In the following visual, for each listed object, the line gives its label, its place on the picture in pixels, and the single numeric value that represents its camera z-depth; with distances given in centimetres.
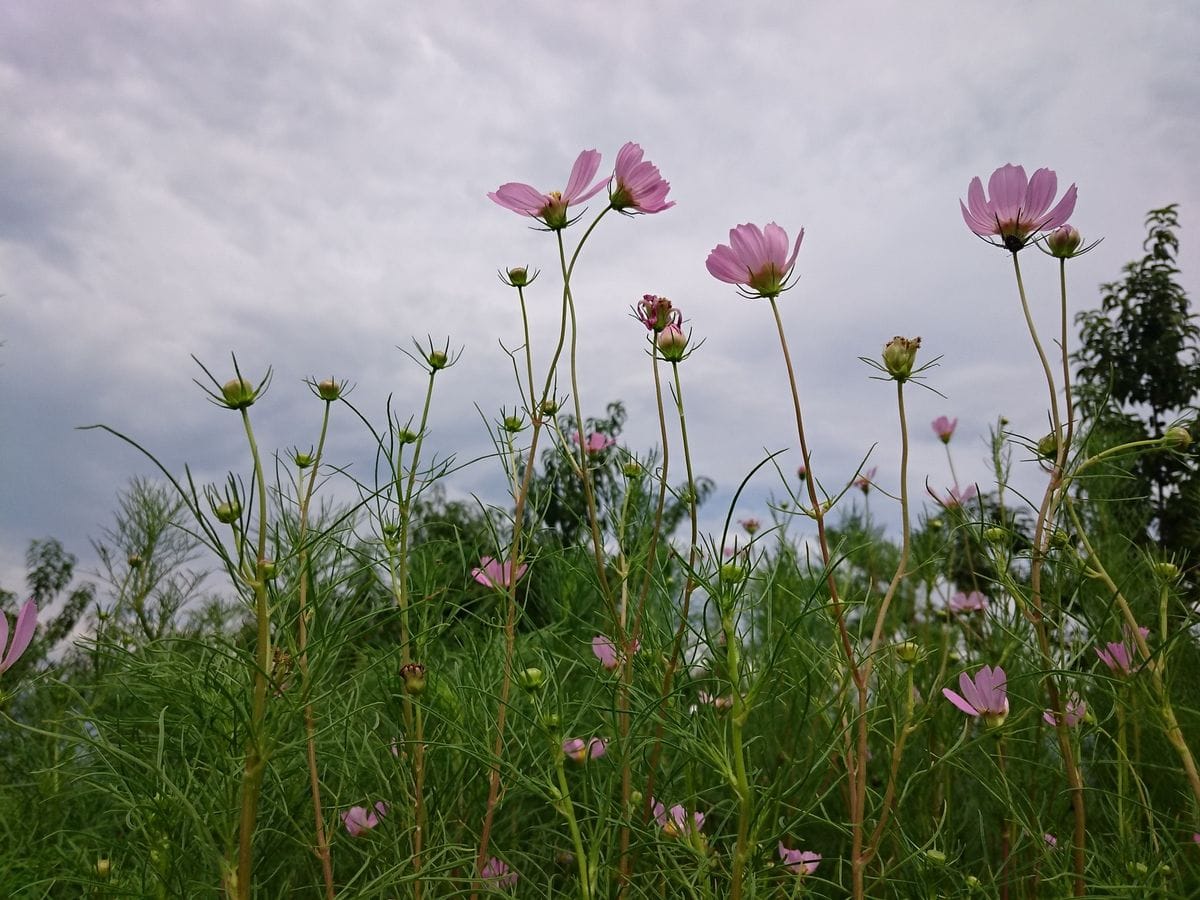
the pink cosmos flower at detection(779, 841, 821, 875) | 91
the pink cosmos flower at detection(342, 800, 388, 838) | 106
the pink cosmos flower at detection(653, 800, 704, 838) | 79
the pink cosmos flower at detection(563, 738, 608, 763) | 93
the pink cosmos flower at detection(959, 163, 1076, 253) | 89
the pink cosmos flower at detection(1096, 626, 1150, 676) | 87
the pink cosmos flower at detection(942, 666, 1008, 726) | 95
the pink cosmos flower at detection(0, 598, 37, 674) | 82
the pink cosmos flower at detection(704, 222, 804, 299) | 89
